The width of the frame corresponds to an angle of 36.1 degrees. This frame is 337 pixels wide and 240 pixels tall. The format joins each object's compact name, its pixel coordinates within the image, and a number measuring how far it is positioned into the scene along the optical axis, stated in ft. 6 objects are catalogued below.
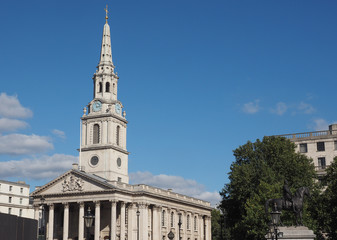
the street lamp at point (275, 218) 103.13
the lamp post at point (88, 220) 88.96
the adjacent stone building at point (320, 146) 268.41
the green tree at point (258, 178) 202.39
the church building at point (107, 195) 271.90
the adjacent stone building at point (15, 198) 351.38
